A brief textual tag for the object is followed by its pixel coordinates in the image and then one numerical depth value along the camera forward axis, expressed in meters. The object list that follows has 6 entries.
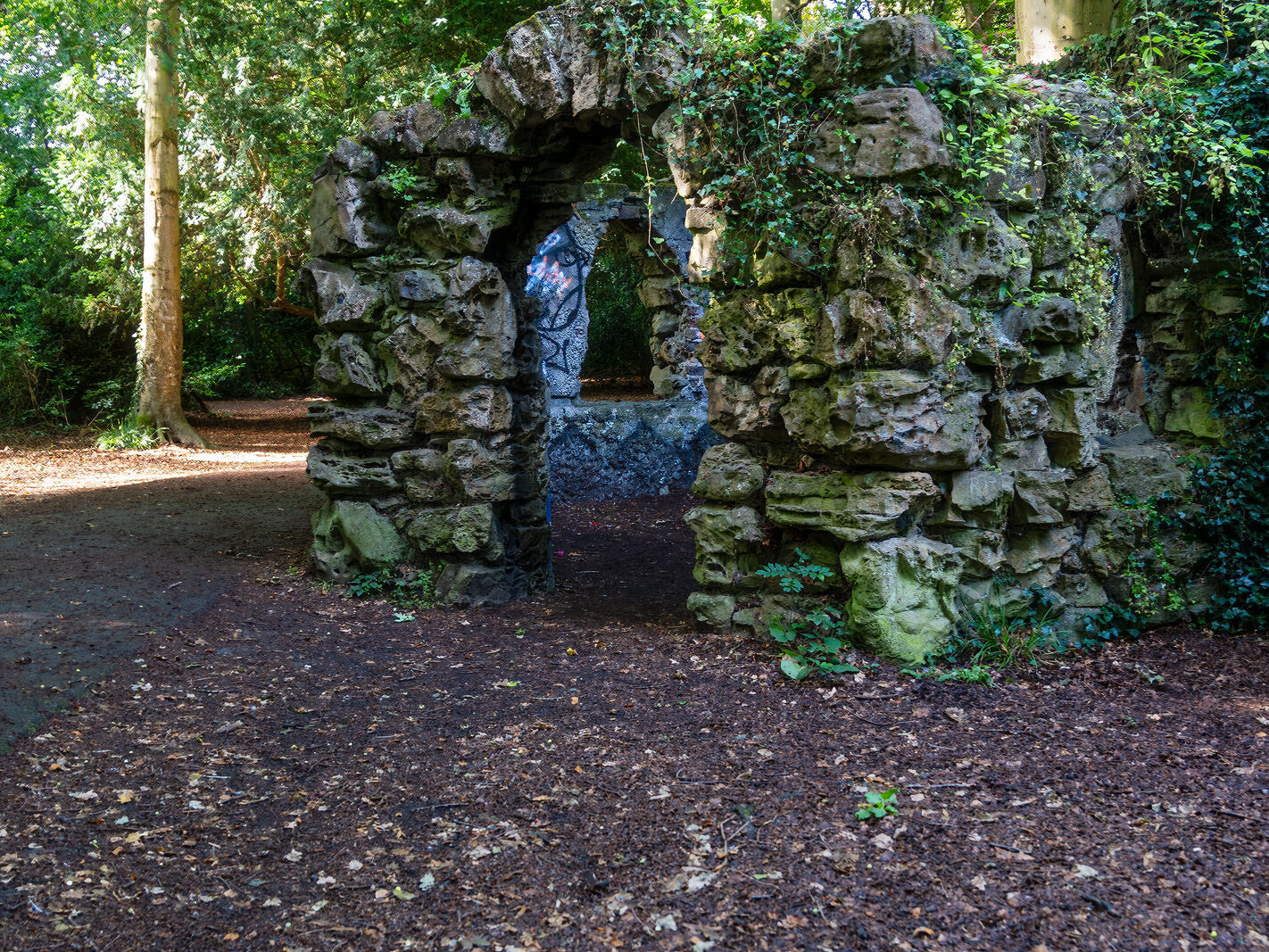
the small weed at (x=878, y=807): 3.18
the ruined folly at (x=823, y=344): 4.54
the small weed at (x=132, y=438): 12.08
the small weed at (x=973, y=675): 4.35
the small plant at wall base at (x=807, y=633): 4.52
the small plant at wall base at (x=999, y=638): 4.48
